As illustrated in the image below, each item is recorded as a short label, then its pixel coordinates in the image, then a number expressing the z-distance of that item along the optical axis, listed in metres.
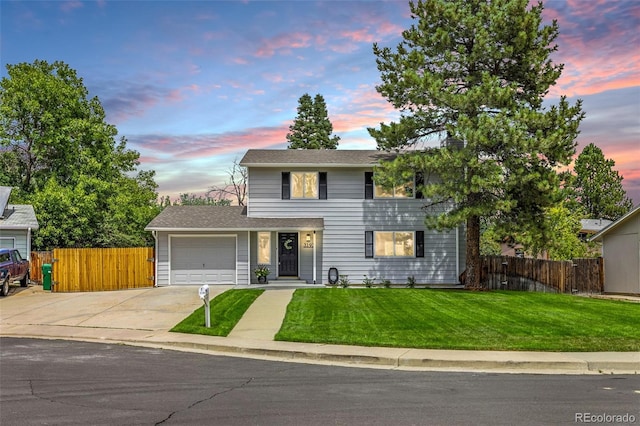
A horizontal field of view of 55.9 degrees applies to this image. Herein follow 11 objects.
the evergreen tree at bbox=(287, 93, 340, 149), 71.38
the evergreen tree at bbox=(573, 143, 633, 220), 64.50
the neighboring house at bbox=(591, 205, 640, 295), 28.77
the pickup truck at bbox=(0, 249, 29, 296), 26.52
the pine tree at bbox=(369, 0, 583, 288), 25.16
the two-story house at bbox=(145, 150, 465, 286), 29.91
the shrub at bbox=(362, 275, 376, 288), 29.61
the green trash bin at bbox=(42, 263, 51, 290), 28.20
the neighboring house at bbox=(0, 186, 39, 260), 31.58
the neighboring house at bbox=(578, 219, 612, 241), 54.84
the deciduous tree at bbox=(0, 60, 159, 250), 40.03
